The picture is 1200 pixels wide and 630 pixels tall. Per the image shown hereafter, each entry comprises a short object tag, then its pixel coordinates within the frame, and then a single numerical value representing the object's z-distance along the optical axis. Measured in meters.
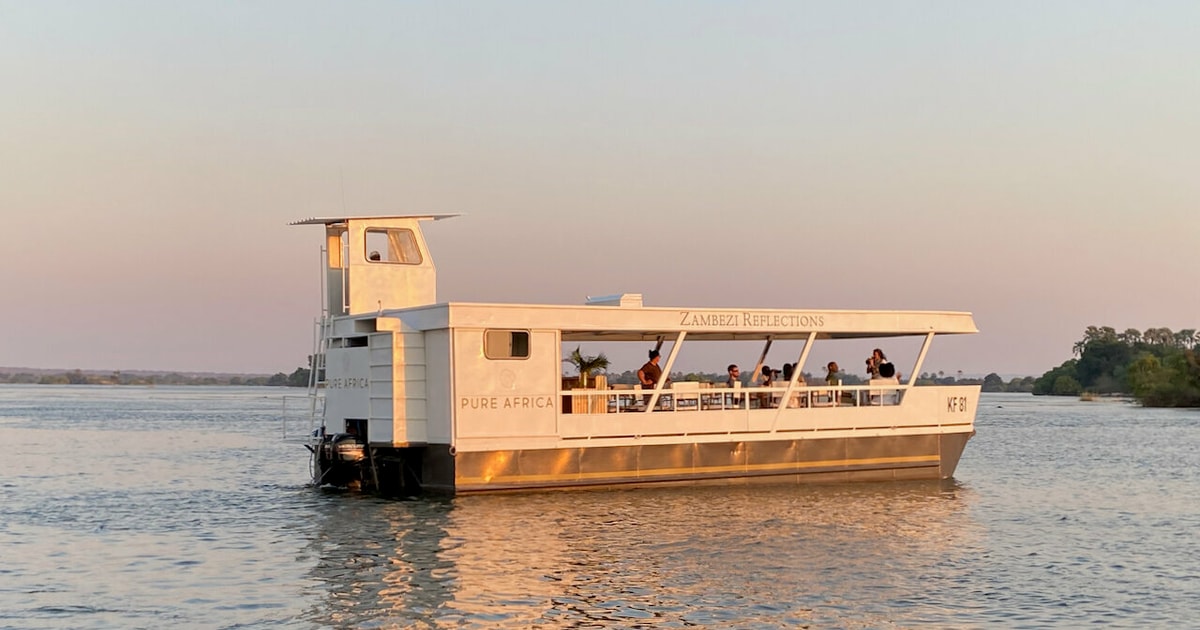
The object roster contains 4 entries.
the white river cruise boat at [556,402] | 24.48
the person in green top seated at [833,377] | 29.00
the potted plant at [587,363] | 26.62
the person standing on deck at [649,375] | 27.00
